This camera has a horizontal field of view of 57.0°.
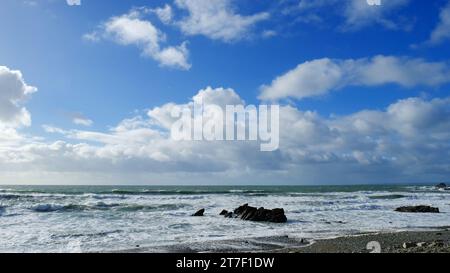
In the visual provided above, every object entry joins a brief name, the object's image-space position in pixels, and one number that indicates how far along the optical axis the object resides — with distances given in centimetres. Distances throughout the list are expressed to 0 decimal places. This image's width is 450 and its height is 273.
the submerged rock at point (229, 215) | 2766
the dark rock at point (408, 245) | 1350
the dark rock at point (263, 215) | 2463
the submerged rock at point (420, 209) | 3169
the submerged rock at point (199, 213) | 2844
